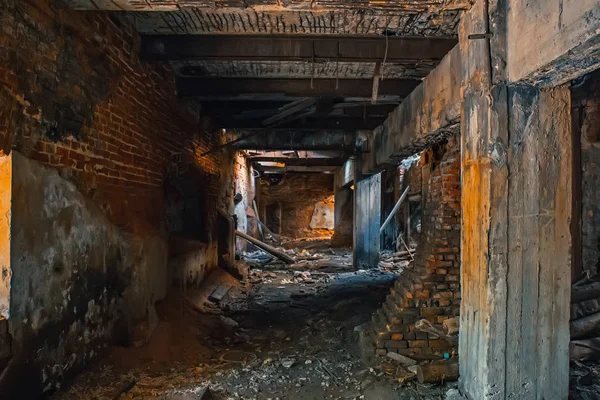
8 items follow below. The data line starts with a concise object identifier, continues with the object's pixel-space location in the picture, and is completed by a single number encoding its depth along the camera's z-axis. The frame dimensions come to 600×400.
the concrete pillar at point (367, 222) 8.82
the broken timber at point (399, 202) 10.78
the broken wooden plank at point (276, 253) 9.51
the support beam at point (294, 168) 12.80
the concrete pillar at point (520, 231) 2.13
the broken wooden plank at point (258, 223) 13.24
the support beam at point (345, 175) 9.57
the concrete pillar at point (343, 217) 13.33
